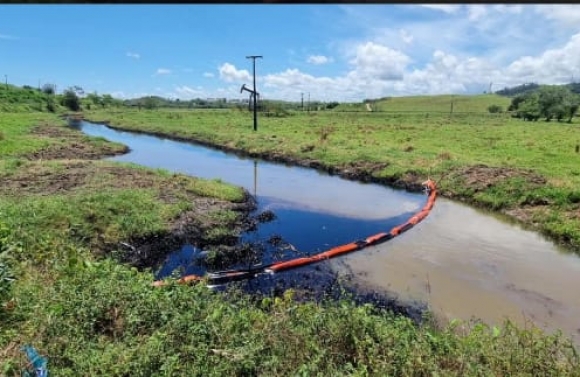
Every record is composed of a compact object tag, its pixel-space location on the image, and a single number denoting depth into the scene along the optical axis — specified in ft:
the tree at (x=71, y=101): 255.50
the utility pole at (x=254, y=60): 101.74
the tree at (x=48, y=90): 280.10
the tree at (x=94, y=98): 304.30
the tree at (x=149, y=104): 332.39
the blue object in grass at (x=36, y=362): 11.95
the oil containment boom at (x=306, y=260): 26.23
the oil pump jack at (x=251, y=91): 108.68
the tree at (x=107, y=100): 315.86
